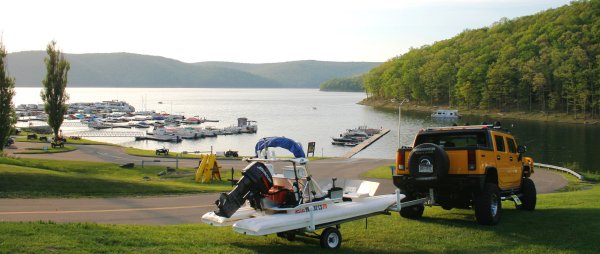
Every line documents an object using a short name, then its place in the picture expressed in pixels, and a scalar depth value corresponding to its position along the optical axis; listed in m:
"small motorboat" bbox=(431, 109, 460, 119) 142.38
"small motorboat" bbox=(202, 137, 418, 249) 12.36
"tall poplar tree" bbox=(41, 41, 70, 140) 58.25
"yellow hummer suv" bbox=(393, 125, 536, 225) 15.00
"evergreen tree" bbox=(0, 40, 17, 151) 39.91
